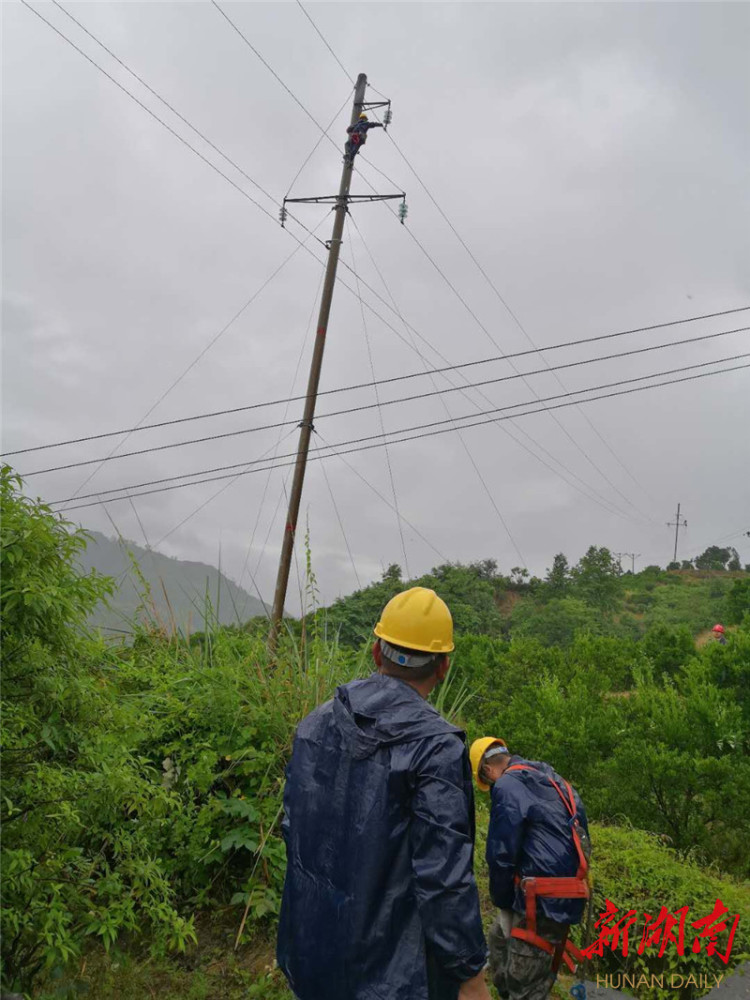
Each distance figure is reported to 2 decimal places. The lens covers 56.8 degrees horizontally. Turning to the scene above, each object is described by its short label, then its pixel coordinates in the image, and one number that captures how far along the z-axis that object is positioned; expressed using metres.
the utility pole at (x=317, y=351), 10.27
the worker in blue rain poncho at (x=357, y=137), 11.39
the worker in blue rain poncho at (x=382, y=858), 1.90
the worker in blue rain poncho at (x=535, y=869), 3.45
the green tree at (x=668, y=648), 14.64
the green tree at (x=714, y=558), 54.28
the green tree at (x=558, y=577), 37.31
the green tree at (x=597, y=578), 35.22
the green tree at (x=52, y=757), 2.39
